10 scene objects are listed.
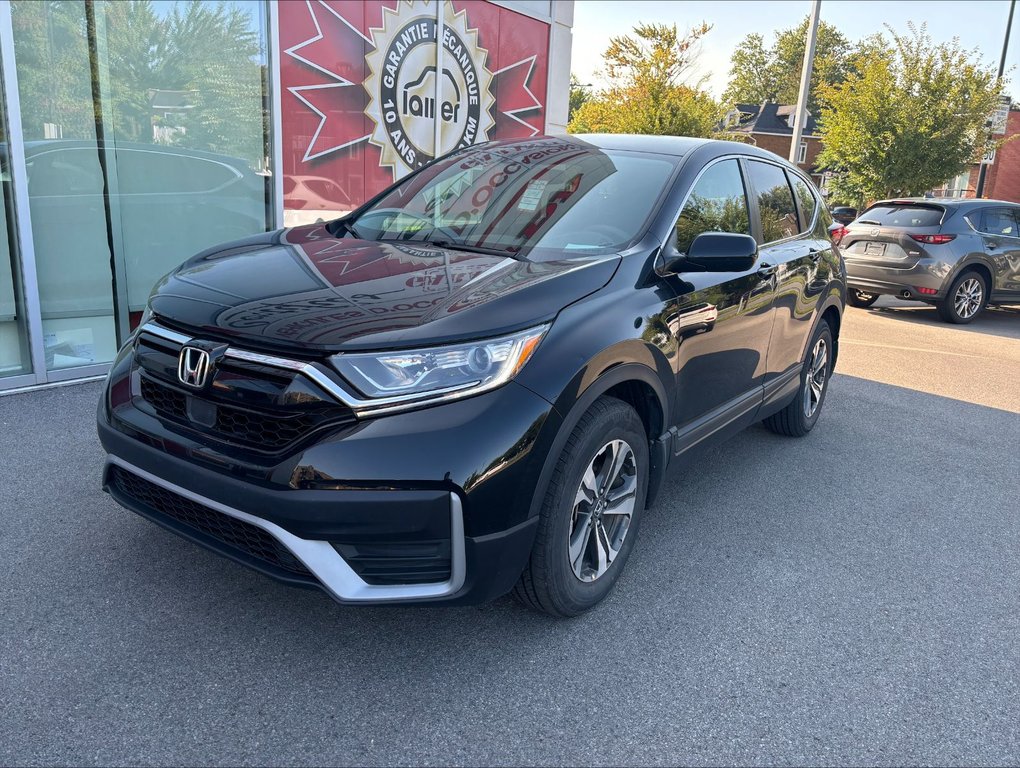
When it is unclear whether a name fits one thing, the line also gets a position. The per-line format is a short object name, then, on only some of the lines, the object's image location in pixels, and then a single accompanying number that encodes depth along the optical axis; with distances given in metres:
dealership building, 5.71
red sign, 7.59
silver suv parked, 10.83
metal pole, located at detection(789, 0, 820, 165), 16.66
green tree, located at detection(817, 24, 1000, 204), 17.08
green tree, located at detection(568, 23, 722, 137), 19.67
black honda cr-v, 2.41
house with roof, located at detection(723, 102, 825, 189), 51.26
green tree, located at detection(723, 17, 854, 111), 74.38
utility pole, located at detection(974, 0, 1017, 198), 23.44
